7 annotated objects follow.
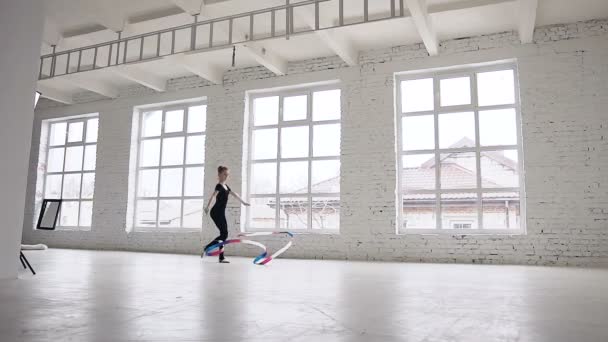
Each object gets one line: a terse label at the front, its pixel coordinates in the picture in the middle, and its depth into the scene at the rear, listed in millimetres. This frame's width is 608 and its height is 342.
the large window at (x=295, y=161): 8648
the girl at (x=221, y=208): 7055
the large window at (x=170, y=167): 9781
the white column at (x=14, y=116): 3652
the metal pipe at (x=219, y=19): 5927
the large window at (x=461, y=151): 7449
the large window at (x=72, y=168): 11117
